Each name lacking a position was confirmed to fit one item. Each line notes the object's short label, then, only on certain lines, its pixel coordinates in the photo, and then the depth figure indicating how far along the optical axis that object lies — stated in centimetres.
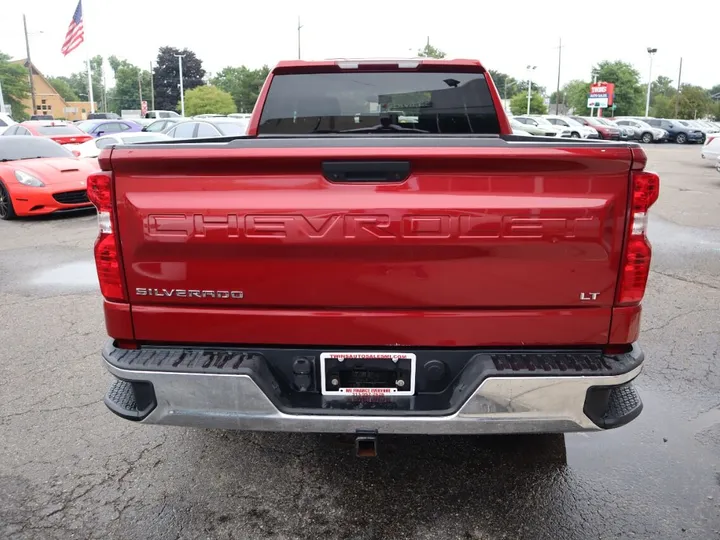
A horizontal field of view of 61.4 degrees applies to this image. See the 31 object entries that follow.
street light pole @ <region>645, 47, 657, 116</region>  6163
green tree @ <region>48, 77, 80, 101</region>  13188
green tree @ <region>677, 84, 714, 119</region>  6815
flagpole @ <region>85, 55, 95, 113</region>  3826
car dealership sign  5838
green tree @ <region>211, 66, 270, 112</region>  8631
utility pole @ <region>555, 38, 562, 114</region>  7738
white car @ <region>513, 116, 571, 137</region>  3256
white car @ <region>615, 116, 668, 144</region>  3922
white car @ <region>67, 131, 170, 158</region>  1535
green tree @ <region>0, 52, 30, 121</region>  7775
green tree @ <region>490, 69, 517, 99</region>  10925
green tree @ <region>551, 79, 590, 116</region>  7969
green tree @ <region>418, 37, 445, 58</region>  6856
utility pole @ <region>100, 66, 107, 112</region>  11169
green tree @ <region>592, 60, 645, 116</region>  7925
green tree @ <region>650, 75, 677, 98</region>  11709
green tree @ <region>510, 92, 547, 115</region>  8044
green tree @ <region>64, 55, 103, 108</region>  13471
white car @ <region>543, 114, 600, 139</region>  3411
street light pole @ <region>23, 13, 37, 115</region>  5577
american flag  3238
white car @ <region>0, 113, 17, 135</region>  2562
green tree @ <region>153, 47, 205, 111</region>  10506
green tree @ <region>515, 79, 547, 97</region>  11938
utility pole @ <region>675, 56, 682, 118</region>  6775
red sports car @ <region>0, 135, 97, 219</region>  1053
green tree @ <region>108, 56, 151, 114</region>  11569
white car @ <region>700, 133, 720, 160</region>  1828
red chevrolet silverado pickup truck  228
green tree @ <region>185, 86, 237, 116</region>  7100
